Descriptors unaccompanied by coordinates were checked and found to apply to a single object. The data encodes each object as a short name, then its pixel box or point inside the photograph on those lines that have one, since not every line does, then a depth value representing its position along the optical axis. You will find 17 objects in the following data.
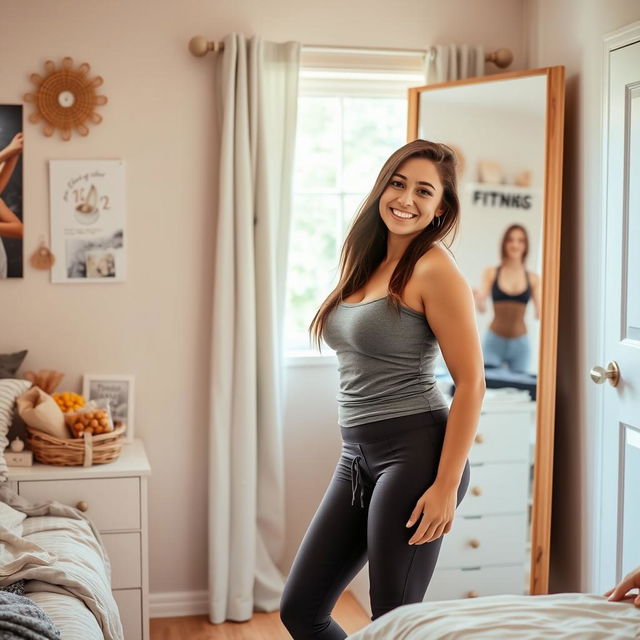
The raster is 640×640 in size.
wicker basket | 2.71
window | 3.36
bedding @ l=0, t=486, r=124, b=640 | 1.88
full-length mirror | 2.94
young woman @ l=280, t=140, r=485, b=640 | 1.82
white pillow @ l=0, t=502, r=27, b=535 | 2.24
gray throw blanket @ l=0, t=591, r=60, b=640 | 1.53
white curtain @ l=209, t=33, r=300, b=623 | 3.06
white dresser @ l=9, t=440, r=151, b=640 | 2.66
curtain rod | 3.03
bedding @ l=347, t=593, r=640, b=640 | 1.28
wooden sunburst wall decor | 3.00
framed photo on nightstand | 3.11
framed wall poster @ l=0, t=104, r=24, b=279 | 3.00
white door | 2.44
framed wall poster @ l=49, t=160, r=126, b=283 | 3.05
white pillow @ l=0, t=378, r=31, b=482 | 2.66
